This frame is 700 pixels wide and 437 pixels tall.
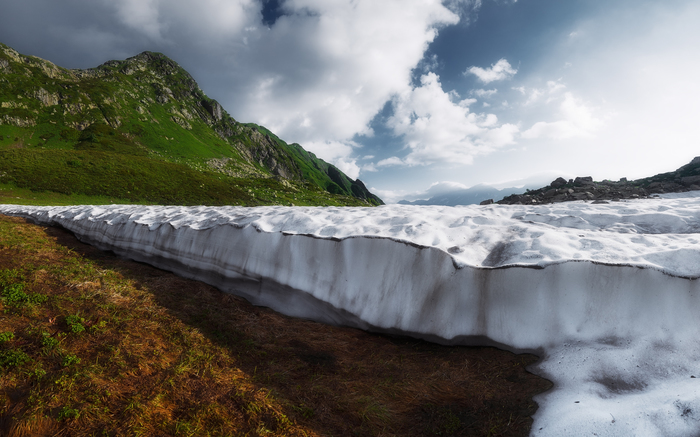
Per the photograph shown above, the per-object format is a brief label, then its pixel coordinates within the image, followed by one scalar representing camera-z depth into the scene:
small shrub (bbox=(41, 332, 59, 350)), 3.93
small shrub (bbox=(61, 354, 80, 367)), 3.60
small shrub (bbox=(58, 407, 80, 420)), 2.84
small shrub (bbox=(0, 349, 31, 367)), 3.50
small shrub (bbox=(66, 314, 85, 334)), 4.37
